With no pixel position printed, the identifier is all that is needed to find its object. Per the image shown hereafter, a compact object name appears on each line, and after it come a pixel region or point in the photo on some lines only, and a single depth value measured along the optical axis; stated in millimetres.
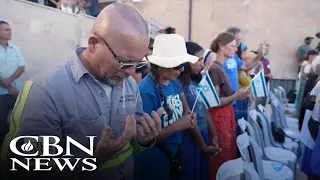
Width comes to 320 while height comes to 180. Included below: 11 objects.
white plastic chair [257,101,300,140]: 3834
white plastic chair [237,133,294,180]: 2091
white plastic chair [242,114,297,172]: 2805
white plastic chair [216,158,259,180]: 1768
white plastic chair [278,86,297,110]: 6249
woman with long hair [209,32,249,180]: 2672
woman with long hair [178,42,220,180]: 2322
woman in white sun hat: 1768
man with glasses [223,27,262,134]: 3123
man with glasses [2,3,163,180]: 967
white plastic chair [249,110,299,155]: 3254
